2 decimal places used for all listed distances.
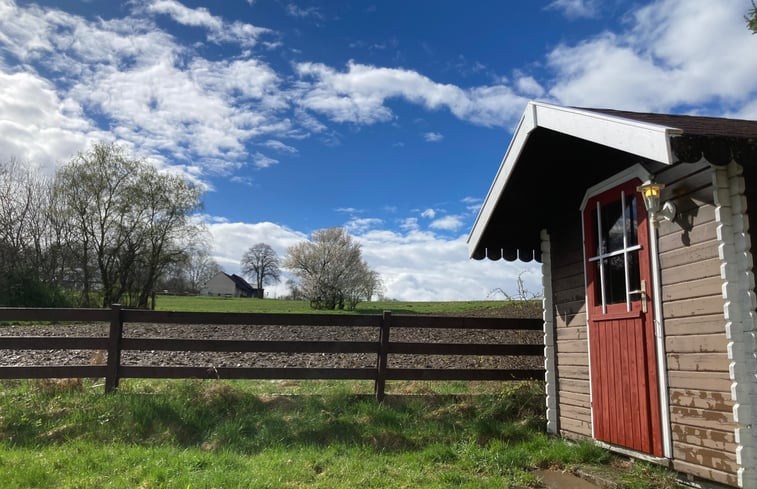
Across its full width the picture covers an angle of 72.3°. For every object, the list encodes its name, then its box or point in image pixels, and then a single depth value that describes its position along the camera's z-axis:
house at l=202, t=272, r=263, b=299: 86.38
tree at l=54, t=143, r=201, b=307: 27.75
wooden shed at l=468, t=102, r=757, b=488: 3.73
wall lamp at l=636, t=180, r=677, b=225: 4.31
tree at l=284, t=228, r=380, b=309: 36.75
